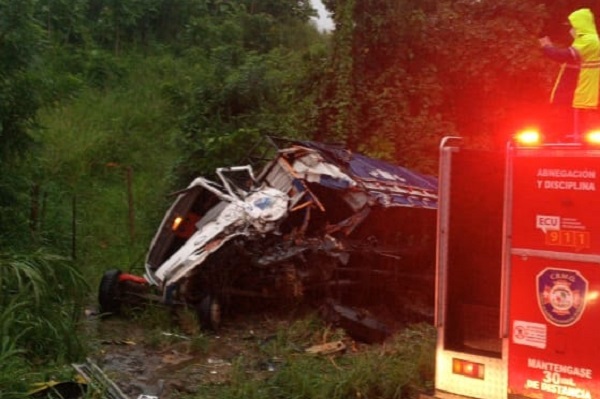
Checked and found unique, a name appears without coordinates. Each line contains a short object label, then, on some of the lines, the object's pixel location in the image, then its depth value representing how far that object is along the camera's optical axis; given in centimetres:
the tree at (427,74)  1366
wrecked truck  934
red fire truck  460
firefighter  623
